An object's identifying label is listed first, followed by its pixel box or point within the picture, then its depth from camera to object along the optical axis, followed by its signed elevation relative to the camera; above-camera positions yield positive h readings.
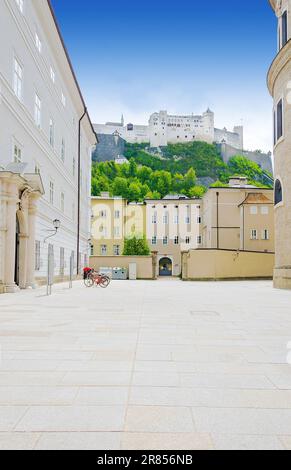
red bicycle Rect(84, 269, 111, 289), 27.11 -1.17
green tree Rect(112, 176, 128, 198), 100.25 +15.03
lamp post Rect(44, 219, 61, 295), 18.74 -0.52
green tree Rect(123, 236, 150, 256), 71.08 +1.79
